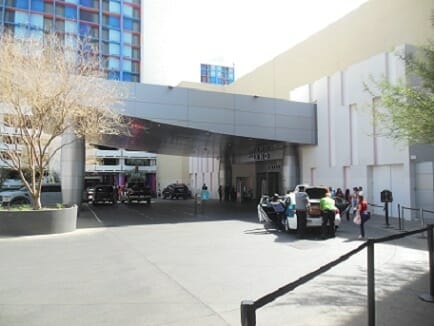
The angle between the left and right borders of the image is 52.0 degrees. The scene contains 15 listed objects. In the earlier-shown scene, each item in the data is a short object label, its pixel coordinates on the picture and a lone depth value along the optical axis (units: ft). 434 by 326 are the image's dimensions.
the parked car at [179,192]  166.81
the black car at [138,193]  122.93
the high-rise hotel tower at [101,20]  250.57
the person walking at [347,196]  76.35
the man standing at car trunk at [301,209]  47.75
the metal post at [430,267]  21.57
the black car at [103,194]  118.73
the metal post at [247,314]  9.56
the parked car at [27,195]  100.99
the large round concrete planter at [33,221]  49.67
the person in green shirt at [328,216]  47.50
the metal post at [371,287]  16.99
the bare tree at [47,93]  50.21
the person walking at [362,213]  48.08
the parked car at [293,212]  50.24
